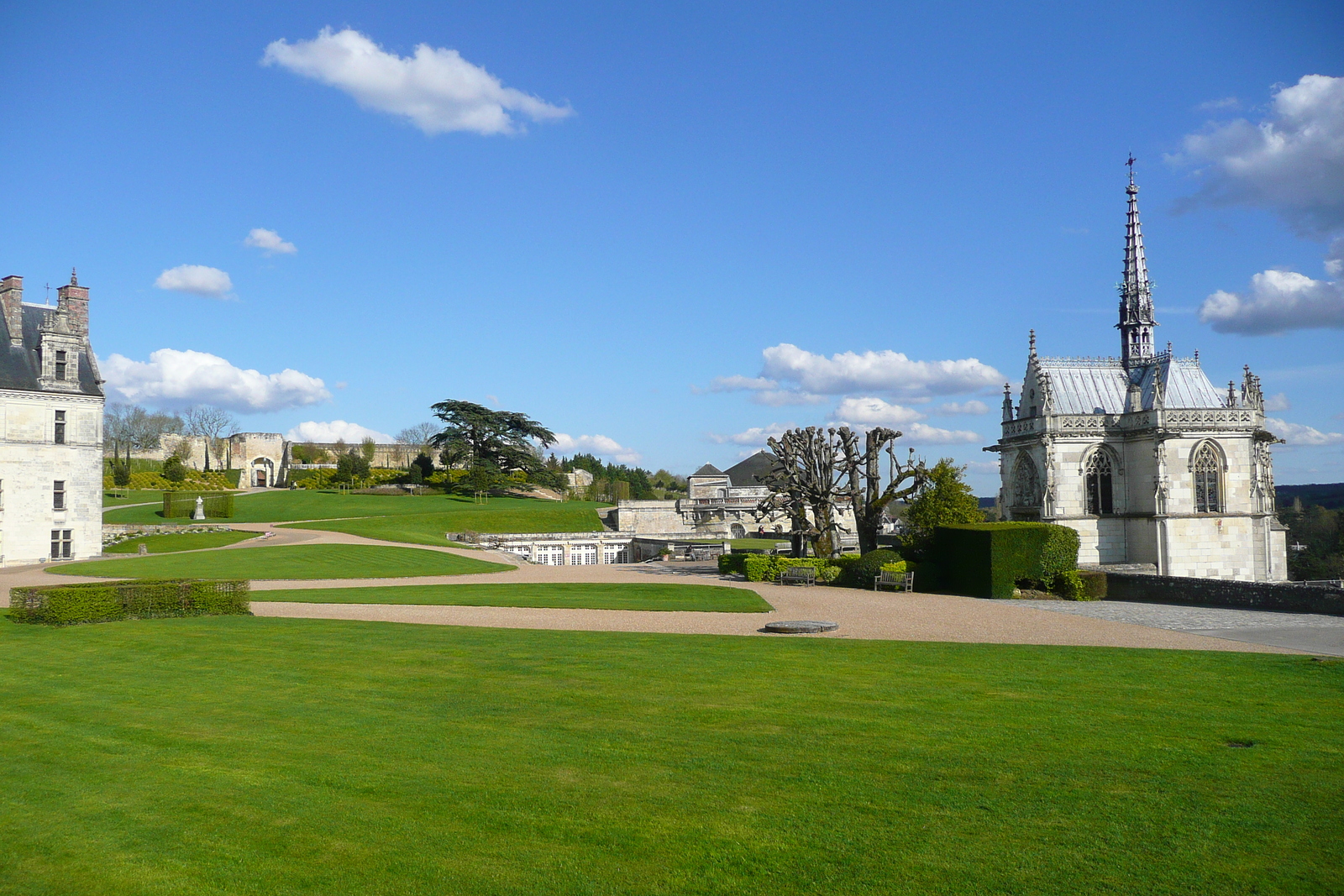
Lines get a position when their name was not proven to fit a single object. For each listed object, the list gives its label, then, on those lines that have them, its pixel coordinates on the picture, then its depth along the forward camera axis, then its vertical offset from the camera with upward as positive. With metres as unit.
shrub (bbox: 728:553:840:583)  28.22 -2.55
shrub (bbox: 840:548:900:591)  27.16 -2.52
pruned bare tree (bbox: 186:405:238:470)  91.25 +5.89
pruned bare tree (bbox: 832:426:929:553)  31.11 +0.40
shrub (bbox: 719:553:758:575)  30.78 -2.67
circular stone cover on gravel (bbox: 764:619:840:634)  16.38 -2.60
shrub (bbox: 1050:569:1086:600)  25.48 -2.92
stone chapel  32.22 +0.56
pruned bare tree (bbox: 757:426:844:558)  31.30 +0.06
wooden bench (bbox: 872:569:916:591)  26.75 -2.86
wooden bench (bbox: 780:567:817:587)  27.88 -2.79
